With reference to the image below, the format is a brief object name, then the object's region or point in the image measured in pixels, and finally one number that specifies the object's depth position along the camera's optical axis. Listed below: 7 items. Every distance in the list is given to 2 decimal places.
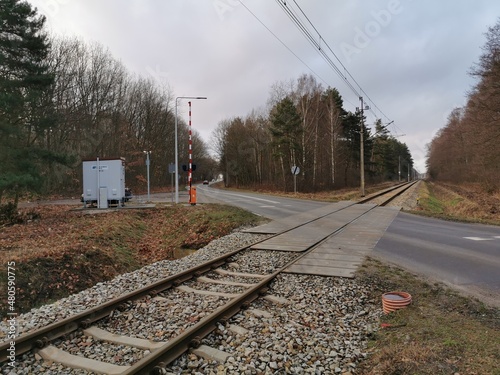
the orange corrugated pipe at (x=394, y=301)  5.39
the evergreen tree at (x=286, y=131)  42.88
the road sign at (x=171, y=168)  22.66
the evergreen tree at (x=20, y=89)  15.53
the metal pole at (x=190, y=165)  20.47
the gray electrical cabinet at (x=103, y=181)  19.89
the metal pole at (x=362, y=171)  31.45
